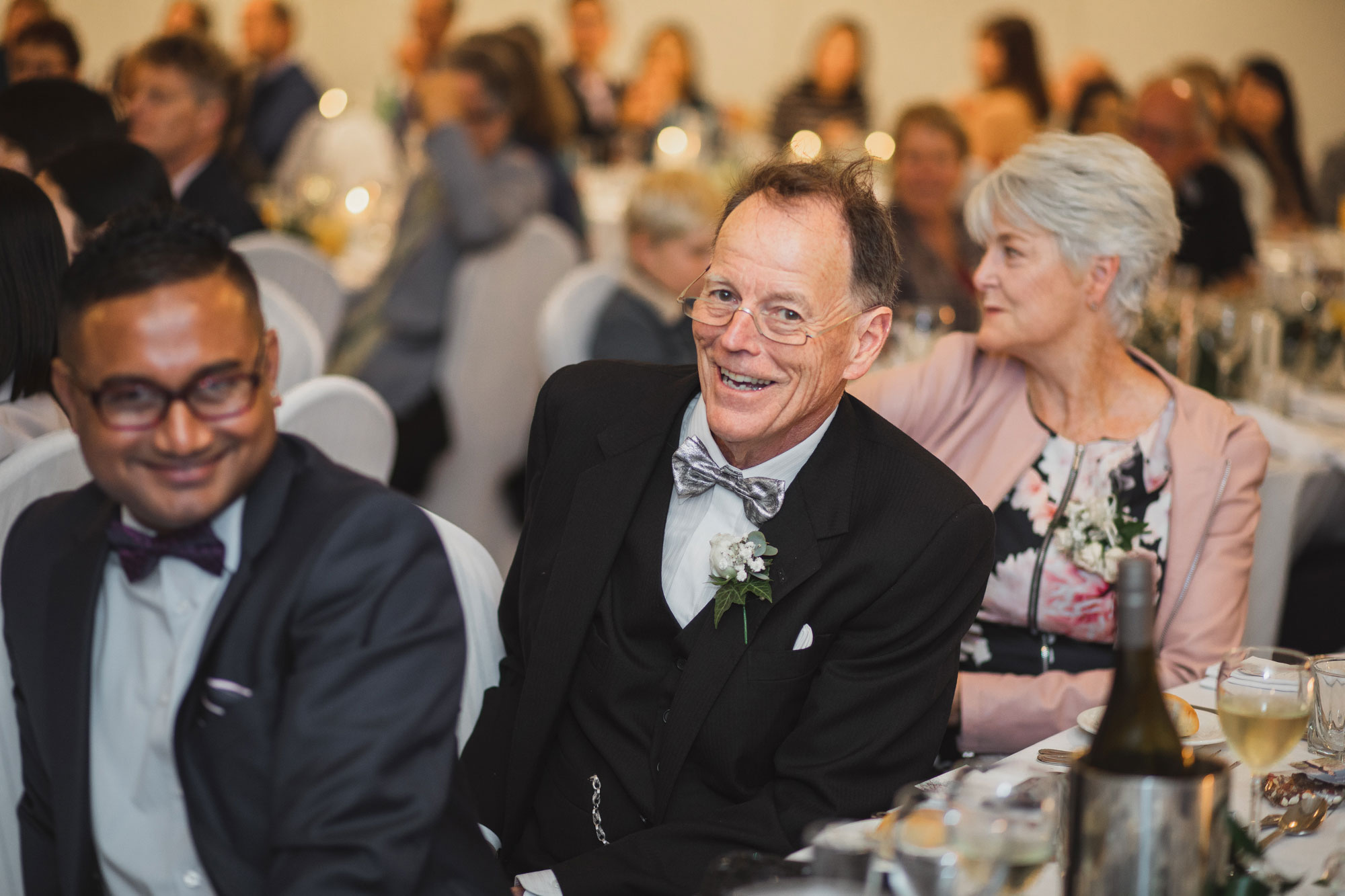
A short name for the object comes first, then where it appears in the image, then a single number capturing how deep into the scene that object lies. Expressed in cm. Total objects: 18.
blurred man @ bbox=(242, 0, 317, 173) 788
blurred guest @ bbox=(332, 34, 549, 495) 446
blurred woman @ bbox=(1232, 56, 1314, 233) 817
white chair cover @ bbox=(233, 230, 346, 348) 399
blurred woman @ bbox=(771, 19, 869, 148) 829
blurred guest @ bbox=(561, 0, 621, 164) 867
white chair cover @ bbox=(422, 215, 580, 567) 453
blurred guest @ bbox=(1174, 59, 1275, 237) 745
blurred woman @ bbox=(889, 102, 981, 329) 465
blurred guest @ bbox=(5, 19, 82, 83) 468
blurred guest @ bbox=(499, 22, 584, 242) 504
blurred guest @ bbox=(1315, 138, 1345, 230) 912
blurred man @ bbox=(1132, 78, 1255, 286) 521
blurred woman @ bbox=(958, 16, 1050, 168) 733
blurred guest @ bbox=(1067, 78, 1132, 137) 626
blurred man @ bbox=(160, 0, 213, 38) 845
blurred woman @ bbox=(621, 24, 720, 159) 854
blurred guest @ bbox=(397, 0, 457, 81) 829
